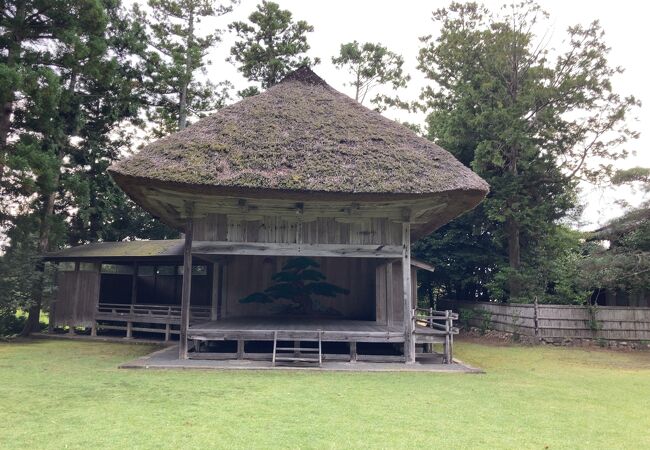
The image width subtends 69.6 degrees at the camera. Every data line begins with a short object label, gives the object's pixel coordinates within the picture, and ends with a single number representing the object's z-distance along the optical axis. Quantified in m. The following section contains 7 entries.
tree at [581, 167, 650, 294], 13.64
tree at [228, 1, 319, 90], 23.72
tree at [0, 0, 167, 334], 13.88
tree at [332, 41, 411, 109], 26.00
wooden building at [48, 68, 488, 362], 9.26
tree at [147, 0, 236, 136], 20.88
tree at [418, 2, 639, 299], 16.98
